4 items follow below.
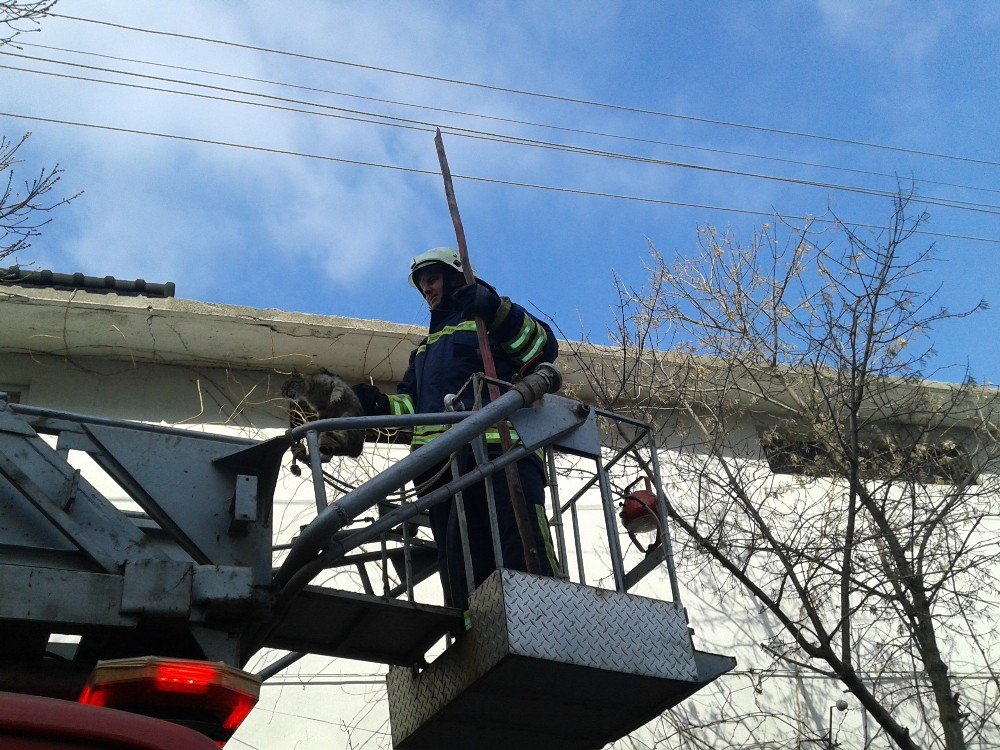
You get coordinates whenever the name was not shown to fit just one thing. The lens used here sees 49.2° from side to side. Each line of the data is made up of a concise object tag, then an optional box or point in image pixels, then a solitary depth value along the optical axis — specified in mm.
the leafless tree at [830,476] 7652
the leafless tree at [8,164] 6809
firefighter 4920
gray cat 4832
